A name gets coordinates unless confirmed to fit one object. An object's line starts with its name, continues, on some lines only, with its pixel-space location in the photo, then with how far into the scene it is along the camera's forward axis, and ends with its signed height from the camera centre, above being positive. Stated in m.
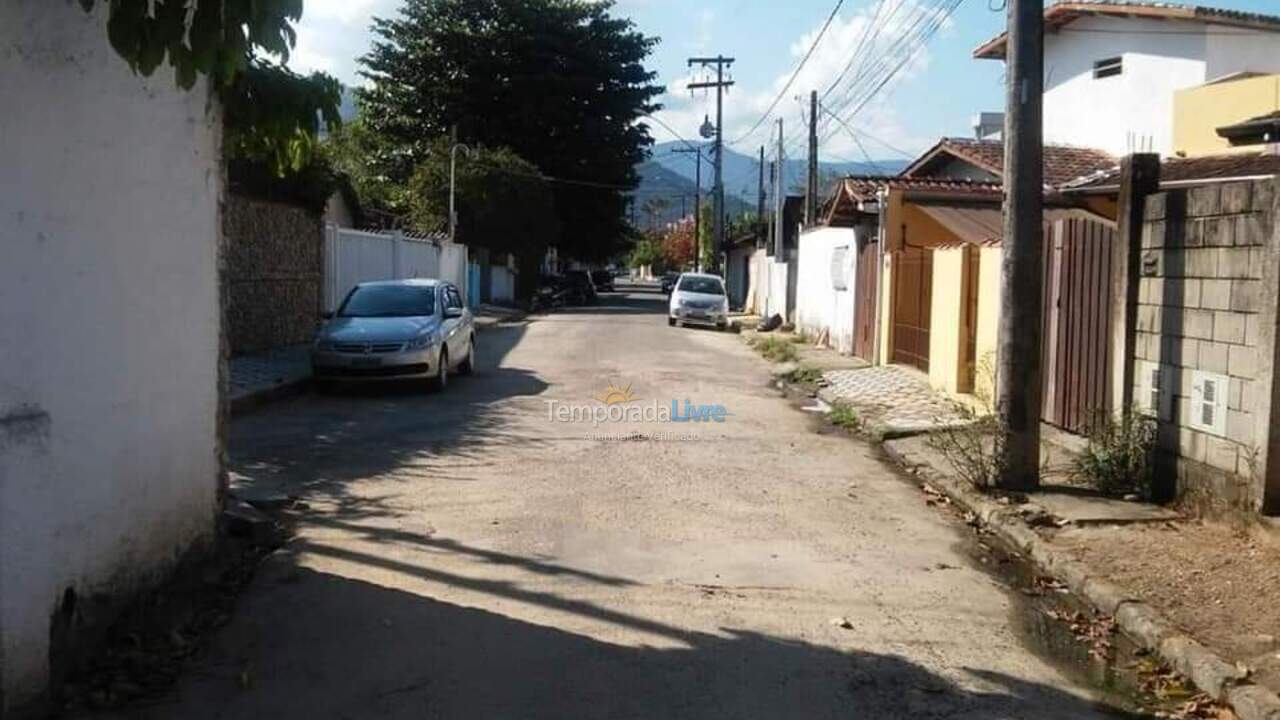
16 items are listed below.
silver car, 14.41 -0.76
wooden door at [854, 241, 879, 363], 19.92 -0.30
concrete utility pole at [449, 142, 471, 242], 38.88 +3.28
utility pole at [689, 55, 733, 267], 51.47 +6.31
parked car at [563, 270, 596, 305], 50.34 -0.44
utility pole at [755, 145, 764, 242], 47.34 +3.17
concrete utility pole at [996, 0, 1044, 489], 8.63 +0.21
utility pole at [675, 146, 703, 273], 79.75 +4.76
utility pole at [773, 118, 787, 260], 34.52 +2.24
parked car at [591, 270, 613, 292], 74.69 -0.11
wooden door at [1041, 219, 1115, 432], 9.96 -0.33
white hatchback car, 31.64 -0.66
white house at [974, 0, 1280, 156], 25.42 +5.20
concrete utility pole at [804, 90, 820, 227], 32.25 +3.18
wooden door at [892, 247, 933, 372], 16.97 -0.32
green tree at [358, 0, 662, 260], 48.31 +8.22
